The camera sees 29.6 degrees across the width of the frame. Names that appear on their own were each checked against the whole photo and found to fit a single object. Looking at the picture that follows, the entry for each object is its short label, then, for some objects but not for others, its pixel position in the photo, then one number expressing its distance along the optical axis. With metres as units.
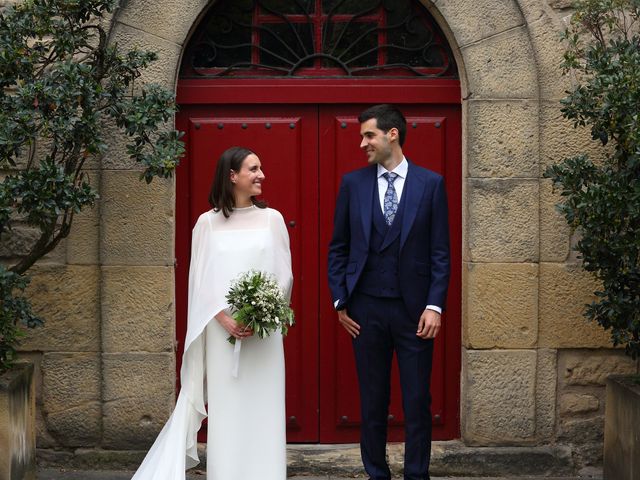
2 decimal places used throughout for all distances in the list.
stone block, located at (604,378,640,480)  6.64
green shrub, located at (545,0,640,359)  6.46
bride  6.32
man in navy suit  6.46
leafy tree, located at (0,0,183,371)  6.38
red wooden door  7.81
